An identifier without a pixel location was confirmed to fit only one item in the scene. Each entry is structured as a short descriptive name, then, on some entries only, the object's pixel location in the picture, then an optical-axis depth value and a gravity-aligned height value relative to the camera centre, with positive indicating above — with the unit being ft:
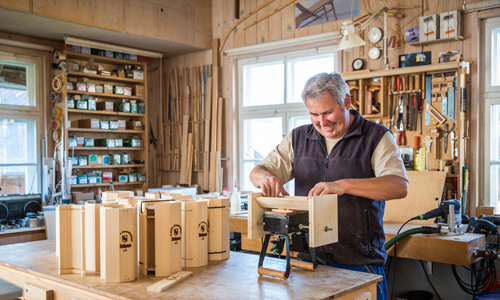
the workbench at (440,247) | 9.50 -2.44
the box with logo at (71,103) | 18.76 +1.62
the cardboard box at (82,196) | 18.20 -2.32
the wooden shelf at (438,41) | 14.15 +3.26
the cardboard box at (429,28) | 14.40 +3.71
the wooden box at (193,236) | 6.50 -1.43
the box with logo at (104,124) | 19.97 +0.76
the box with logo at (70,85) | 18.69 +2.38
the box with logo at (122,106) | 20.66 +1.63
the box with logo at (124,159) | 20.95 -0.89
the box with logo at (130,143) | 21.15 -0.13
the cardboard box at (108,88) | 20.04 +2.40
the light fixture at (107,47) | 18.29 +4.20
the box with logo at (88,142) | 19.53 -0.06
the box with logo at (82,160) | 19.20 -0.86
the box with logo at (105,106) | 20.03 +1.60
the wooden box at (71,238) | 6.27 -1.43
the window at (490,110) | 14.15 +0.93
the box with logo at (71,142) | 18.80 -0.06
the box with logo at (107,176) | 20.29 -1.65
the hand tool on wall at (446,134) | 14.24 +0.16
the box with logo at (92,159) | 19.62 -0.84
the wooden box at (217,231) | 6.84 -1.43
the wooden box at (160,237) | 6.09 -1.38
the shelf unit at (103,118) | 18.71 +0.78
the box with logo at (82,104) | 19.02 +1.60
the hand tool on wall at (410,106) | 14.83 +1.13
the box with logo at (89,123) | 19.57 +0.79
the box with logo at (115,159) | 20.53 -0.87
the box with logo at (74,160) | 18.80 -0.84
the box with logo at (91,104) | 19.38 +1.63
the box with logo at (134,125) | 21.40 +0.76
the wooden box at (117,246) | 5.81 -1.43
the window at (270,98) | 18.42 +1.87
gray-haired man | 6.59 -0.46
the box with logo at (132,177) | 21.18 -1.78
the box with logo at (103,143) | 20.12 -0.11
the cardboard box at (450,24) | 13.99 +3.73
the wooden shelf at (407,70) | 13.91 +2.31
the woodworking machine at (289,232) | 5.72 -1.24
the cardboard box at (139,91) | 21.25 +2.43
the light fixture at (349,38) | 13.28 +3.13
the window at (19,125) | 18.20 +0.69
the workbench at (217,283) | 5.18 -1.85
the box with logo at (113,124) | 20.30 +0.77
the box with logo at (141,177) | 21.47 -1.80
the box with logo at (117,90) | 20.38 +2.38
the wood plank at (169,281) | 5.35 -1.81
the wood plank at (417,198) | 12.73 -1.74
